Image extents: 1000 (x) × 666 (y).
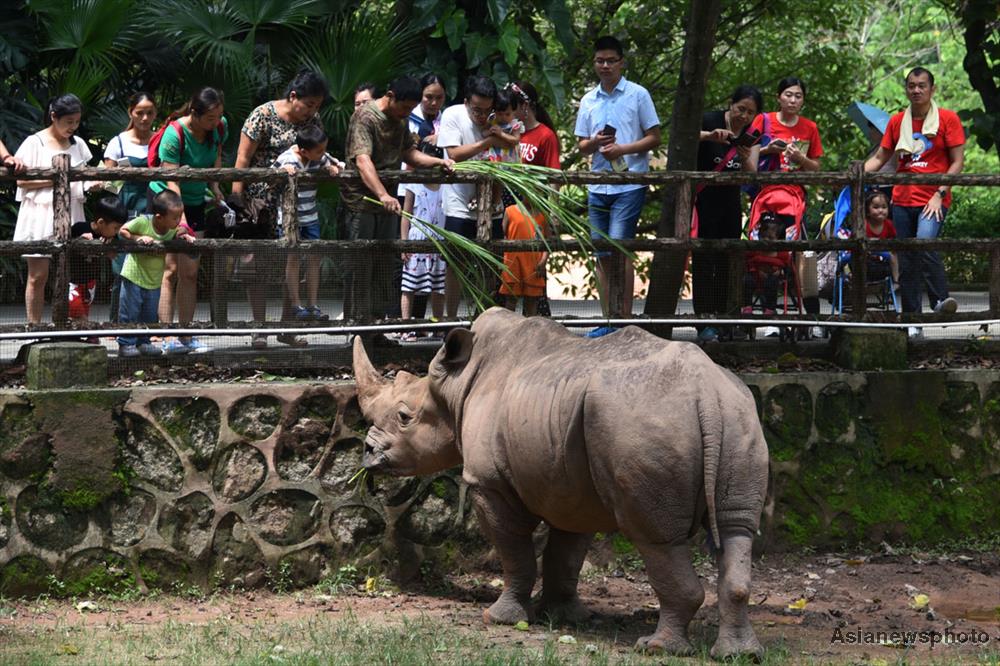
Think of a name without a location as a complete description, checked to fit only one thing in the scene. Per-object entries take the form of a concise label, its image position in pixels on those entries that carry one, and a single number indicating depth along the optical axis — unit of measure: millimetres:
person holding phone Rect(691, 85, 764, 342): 18645
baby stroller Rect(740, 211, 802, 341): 18822
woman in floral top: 18321
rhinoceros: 13136
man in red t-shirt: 20238
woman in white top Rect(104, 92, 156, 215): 19294
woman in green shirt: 18129
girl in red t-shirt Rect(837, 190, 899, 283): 19914
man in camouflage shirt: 17406
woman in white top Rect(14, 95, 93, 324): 16742
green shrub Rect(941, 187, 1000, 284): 34576
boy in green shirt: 17096
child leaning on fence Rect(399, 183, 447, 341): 17878
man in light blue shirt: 19280
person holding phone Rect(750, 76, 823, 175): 20371
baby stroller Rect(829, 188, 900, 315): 19235
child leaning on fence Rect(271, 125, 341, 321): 17214
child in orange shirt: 17864
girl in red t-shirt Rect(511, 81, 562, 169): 19958
